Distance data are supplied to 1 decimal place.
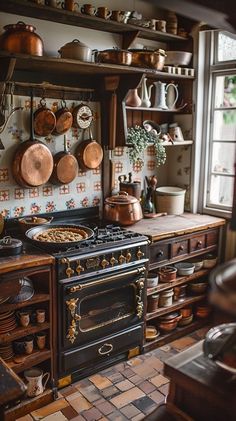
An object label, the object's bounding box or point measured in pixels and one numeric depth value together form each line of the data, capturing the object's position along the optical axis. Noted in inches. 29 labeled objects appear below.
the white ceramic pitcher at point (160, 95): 133.2
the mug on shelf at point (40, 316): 98.7
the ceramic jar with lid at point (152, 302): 123.9
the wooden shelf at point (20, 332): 93.0
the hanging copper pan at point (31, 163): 109.3
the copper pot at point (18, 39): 94.0
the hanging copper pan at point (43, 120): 111.5
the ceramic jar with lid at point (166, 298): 127.6
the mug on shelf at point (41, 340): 100.5
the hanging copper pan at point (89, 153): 122.9
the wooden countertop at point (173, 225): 119.0
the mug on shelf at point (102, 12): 111.9
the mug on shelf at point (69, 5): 105.7
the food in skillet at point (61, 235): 102.7
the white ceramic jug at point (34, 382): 98.5
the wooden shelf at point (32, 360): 96.0
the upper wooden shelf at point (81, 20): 100.0
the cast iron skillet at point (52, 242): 98.7
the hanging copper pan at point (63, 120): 115.5
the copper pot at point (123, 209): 121.0
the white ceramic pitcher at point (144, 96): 130.6
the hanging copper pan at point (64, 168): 117.5
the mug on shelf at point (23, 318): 97.0
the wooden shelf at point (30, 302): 91.8
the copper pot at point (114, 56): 109.3
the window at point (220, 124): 136.0
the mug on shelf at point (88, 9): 109.6
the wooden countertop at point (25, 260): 89.3
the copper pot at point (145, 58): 118.4
